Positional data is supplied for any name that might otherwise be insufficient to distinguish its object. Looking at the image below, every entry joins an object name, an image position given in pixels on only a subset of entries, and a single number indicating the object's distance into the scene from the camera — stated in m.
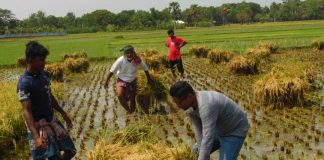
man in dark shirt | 4.00
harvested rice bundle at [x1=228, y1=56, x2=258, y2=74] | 14.51
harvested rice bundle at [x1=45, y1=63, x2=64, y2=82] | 14.94
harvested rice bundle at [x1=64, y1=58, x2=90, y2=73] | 17.59
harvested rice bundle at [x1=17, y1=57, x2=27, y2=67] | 22.37
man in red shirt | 12.70
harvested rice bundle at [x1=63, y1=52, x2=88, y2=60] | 20.60
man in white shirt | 8.05
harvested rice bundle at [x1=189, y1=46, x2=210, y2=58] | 21.84
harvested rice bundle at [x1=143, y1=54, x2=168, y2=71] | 16.20
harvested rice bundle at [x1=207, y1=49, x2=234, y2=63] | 18.08
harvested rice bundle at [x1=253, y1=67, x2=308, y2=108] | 8.74
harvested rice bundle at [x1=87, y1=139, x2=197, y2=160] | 4.61
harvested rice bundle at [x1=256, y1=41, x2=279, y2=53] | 20.59
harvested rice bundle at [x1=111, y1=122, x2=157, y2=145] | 5.75
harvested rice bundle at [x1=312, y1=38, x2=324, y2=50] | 22.09
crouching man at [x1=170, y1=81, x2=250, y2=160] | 3.63
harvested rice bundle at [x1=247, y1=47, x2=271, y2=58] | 18.00
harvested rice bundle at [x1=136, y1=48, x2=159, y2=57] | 17.62
